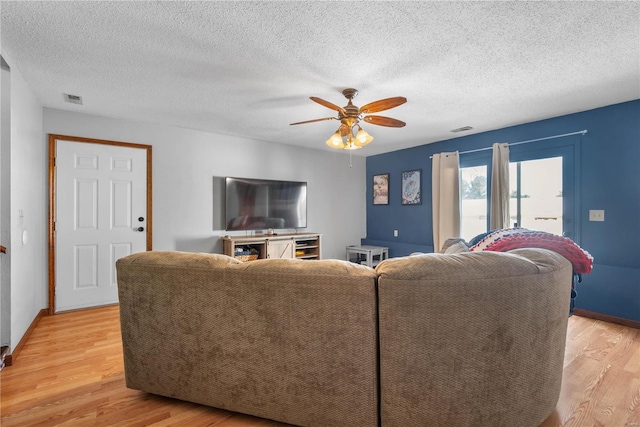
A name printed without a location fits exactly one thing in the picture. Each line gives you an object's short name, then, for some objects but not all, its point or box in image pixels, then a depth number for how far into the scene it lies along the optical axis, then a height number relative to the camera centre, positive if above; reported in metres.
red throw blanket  1.89 -0.20
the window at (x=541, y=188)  3.57 +0.31
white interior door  3.45 -0.02
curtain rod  3.44 +0.88
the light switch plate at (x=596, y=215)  3.33 -0.02
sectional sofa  1.33 -0.55
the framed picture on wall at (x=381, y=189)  5.80 +0.46
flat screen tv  4.50 +0.15
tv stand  4.33 -0.47
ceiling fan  2.52 +0.84
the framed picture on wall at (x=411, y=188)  5.27 +0.44
